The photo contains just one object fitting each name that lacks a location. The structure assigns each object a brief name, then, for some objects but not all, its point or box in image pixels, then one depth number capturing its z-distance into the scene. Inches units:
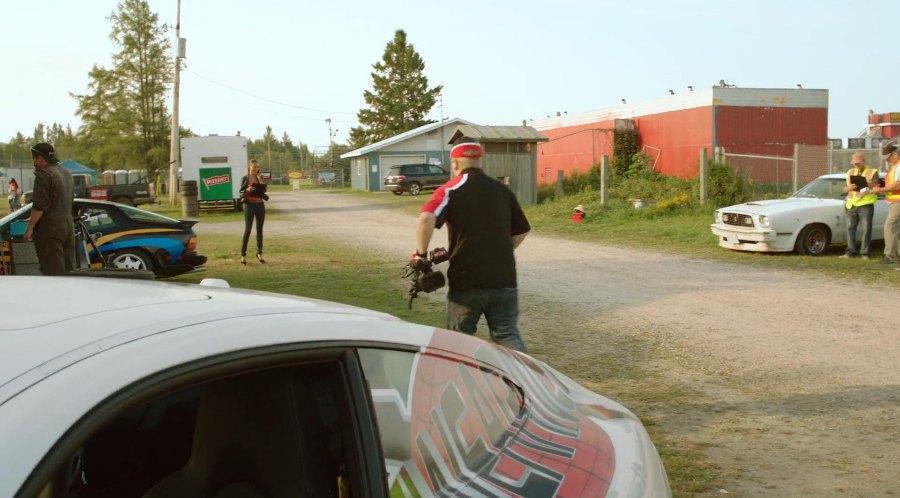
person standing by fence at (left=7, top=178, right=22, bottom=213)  1427.2
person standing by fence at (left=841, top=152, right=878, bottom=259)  543.5
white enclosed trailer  1320.1
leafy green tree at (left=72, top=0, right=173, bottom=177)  2588.6
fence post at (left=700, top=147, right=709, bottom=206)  850.8
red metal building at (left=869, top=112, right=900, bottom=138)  1927.9
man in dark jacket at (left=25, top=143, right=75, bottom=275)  373.1
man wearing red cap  217.6
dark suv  1768.0
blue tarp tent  2073.7
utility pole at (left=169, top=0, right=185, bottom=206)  1488.7
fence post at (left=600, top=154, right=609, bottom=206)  923.5
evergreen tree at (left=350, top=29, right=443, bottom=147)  3267.7
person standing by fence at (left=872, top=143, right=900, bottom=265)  503.8
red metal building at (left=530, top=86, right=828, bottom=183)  1138.7
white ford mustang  566.9
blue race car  490.0
